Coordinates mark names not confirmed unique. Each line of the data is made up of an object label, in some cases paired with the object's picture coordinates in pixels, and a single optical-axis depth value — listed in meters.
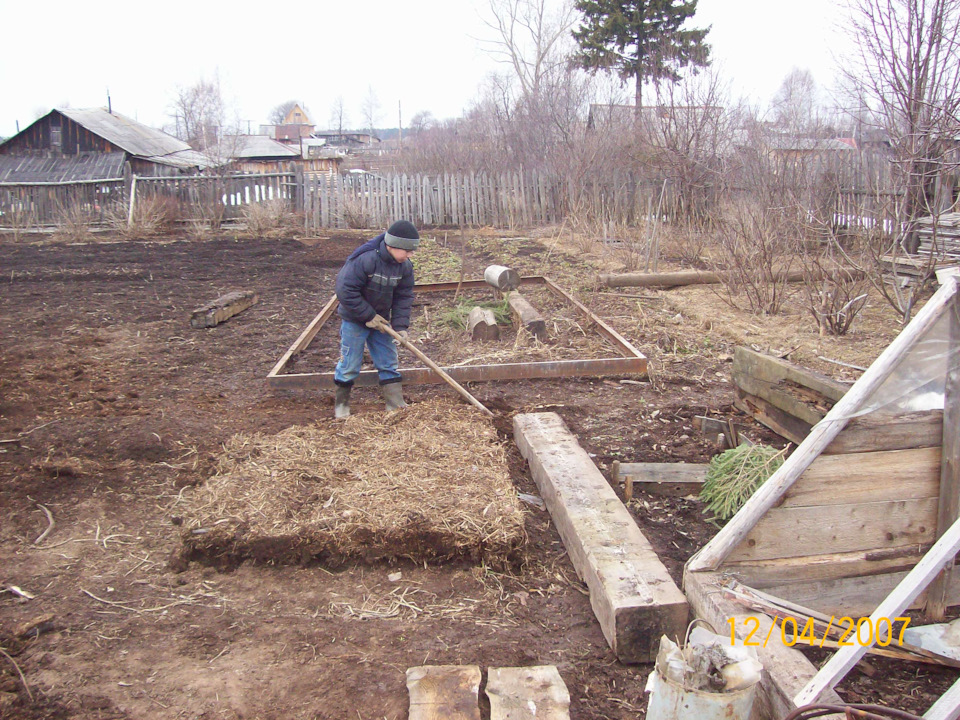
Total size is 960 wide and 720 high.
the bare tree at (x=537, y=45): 37.81
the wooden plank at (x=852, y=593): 3.03
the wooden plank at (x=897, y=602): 2.17
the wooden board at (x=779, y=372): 4.45
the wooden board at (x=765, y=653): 2.32
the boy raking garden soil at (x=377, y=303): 5.47
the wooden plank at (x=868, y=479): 2.91
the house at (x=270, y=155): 47.16
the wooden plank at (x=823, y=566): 2.93
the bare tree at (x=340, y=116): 95.09
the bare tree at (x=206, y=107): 41.88
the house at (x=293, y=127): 96.81
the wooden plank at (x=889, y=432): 2.90
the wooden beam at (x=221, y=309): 8.87
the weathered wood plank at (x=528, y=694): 2.46
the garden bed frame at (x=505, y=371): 6.06
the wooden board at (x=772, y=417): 4.82
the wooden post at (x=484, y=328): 7.86
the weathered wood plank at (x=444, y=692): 2.44
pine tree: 25.23
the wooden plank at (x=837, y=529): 2.93
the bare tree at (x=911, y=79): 7.16
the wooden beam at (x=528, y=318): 7.56
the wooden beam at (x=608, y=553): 2.80
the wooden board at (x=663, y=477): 4.35
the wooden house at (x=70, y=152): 28.69
